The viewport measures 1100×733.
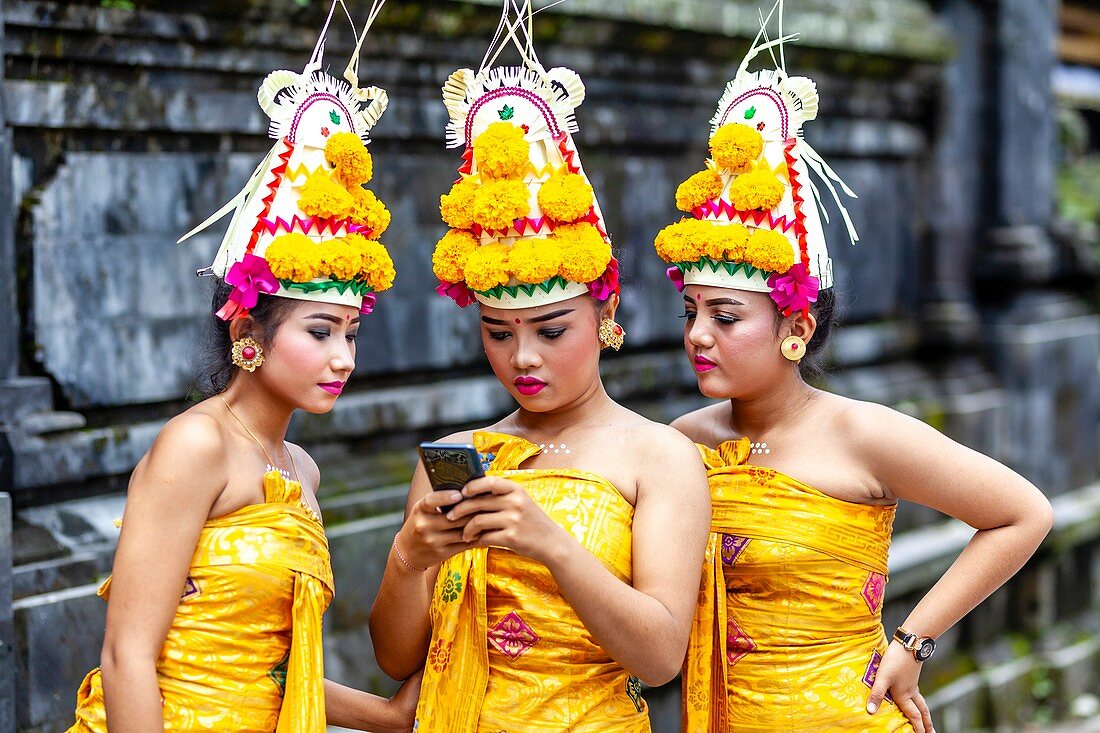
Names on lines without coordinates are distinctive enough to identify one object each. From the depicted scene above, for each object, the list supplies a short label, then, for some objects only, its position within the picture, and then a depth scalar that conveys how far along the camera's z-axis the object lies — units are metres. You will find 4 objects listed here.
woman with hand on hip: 6.29
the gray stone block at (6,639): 6.94
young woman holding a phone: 5.50
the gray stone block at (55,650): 7.55
